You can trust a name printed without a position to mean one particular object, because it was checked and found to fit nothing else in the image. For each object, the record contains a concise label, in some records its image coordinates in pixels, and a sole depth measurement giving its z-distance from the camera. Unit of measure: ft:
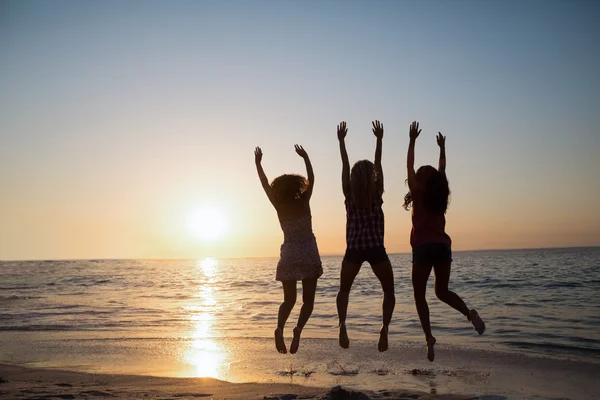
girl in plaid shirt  20.95
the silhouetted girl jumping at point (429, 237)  21.20
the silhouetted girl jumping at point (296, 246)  21.88
